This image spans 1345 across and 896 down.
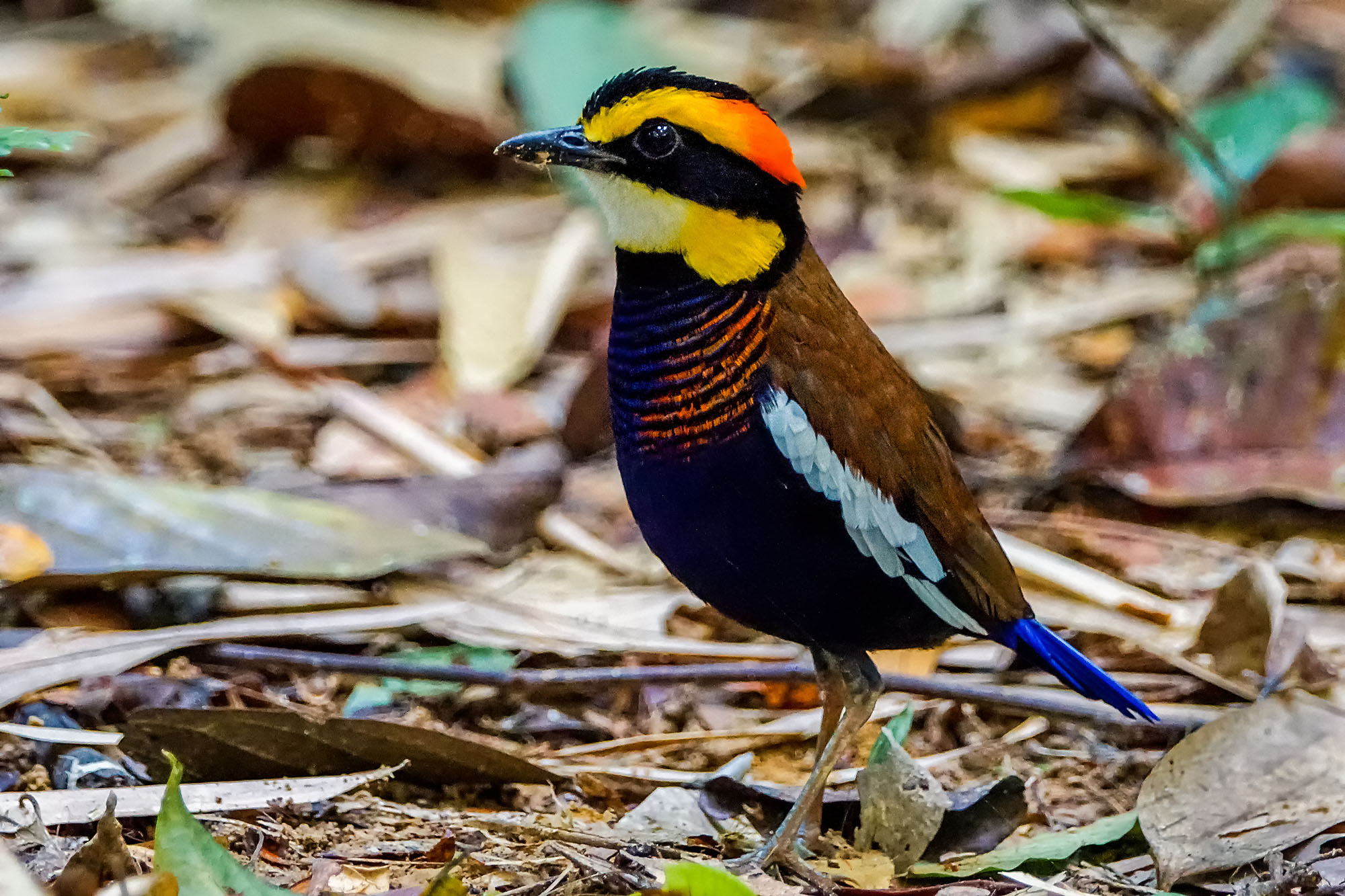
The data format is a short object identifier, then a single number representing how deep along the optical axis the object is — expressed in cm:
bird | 592
